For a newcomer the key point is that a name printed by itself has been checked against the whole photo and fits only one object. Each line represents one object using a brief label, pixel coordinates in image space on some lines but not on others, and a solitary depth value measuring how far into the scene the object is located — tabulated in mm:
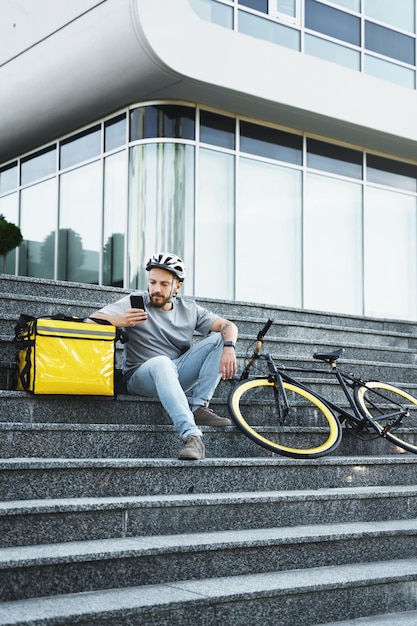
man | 6215
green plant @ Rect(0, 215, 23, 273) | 13570
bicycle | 6273
